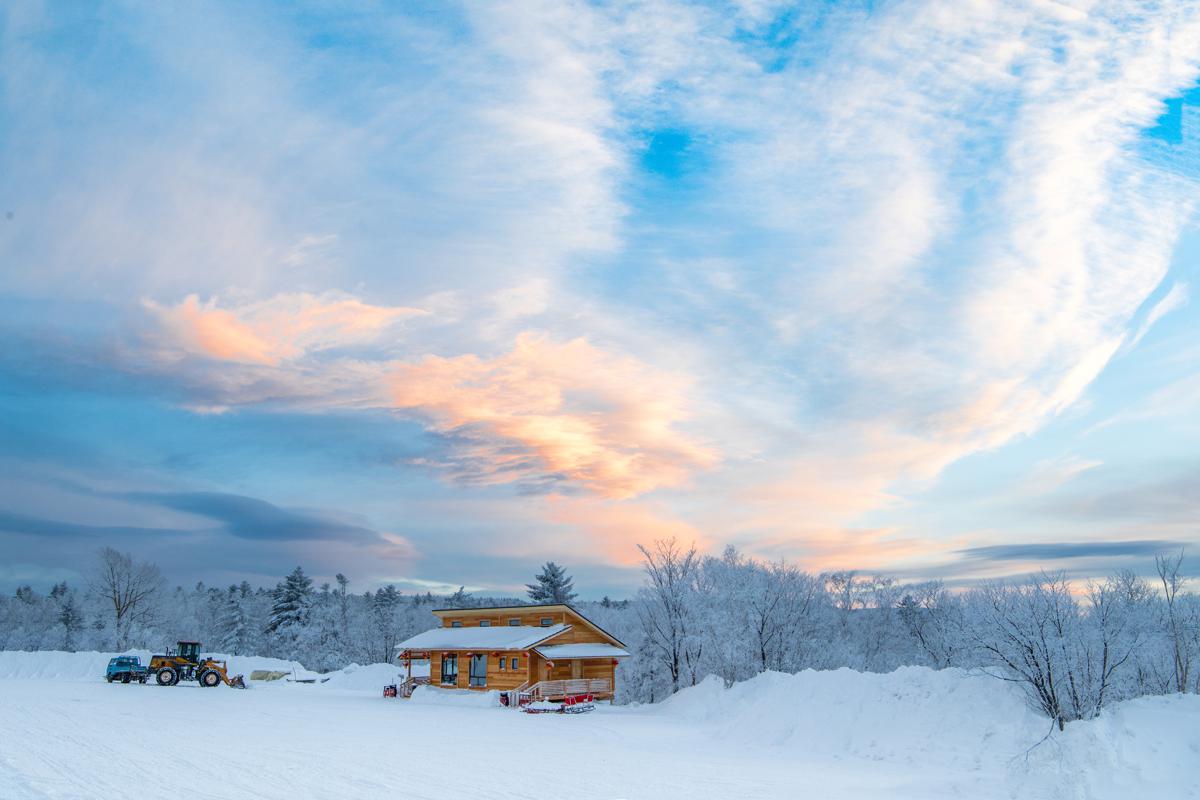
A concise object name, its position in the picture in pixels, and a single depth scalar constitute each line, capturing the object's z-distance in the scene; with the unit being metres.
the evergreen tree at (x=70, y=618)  103.56
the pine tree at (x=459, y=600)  118.39
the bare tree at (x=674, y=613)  50.66
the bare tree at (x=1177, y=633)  40.53
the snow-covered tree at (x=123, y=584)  82.88
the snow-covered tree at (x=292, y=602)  86.38
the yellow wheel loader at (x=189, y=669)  47.03
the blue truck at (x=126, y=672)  47.78
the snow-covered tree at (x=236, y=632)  92.31
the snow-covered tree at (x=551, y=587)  81.88
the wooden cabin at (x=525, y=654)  44.12
